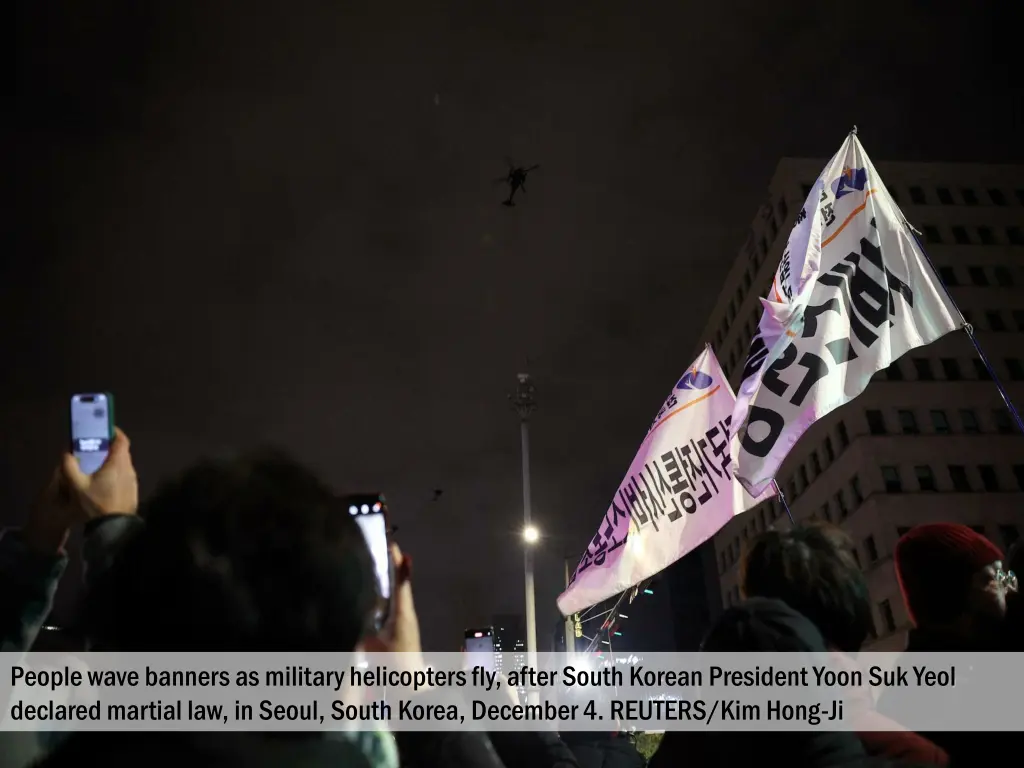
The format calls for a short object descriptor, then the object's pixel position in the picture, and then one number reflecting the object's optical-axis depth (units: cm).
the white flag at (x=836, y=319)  657
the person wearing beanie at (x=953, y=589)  266
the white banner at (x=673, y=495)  779
